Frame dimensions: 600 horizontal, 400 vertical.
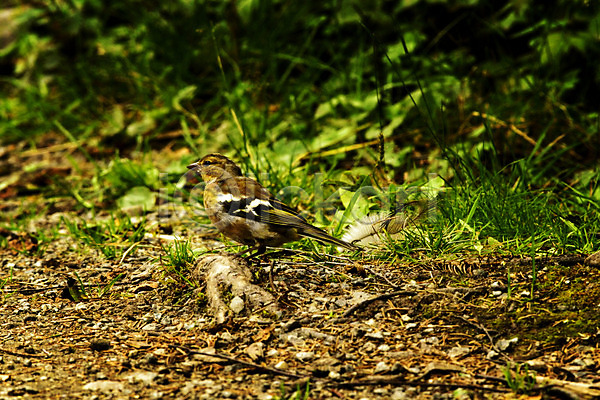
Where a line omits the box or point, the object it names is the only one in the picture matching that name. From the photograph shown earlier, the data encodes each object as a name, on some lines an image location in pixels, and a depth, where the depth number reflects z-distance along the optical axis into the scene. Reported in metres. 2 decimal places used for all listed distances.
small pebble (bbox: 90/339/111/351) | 6.30
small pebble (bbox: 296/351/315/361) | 5.97
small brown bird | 7.70
